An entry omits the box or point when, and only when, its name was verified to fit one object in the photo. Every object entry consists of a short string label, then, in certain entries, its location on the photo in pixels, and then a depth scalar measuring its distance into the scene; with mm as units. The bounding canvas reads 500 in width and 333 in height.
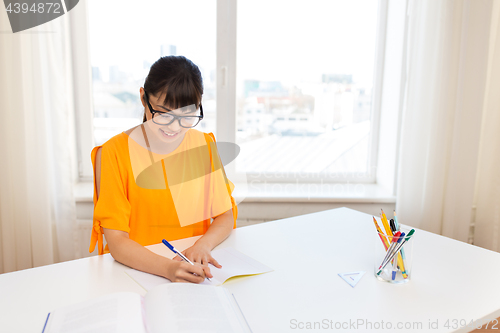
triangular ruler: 935
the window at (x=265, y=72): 2295
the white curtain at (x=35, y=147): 1882
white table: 792
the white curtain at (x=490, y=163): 2186
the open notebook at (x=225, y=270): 923
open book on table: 692
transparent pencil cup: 949
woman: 1120
